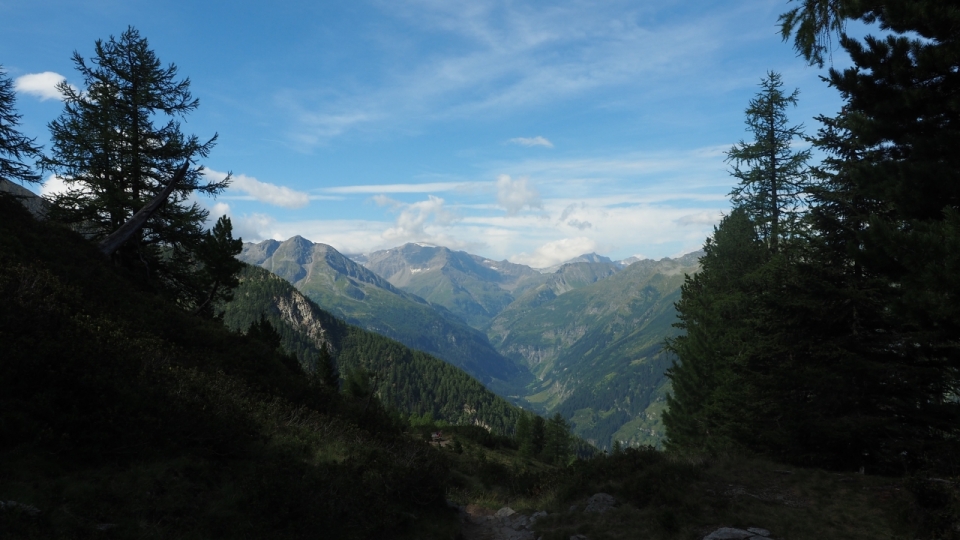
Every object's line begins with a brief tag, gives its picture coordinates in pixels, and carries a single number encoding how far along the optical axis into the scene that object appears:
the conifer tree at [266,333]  34.97
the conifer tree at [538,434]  62.21
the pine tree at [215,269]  24.95
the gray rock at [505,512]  14.17
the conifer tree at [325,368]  54.76
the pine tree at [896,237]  7.84
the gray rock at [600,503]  12.01
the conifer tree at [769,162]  25.03
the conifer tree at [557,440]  61.66
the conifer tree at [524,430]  66.00
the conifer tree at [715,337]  25.09
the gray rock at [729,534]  9.49
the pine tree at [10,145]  19.44
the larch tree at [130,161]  20.59
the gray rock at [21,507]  6.08
